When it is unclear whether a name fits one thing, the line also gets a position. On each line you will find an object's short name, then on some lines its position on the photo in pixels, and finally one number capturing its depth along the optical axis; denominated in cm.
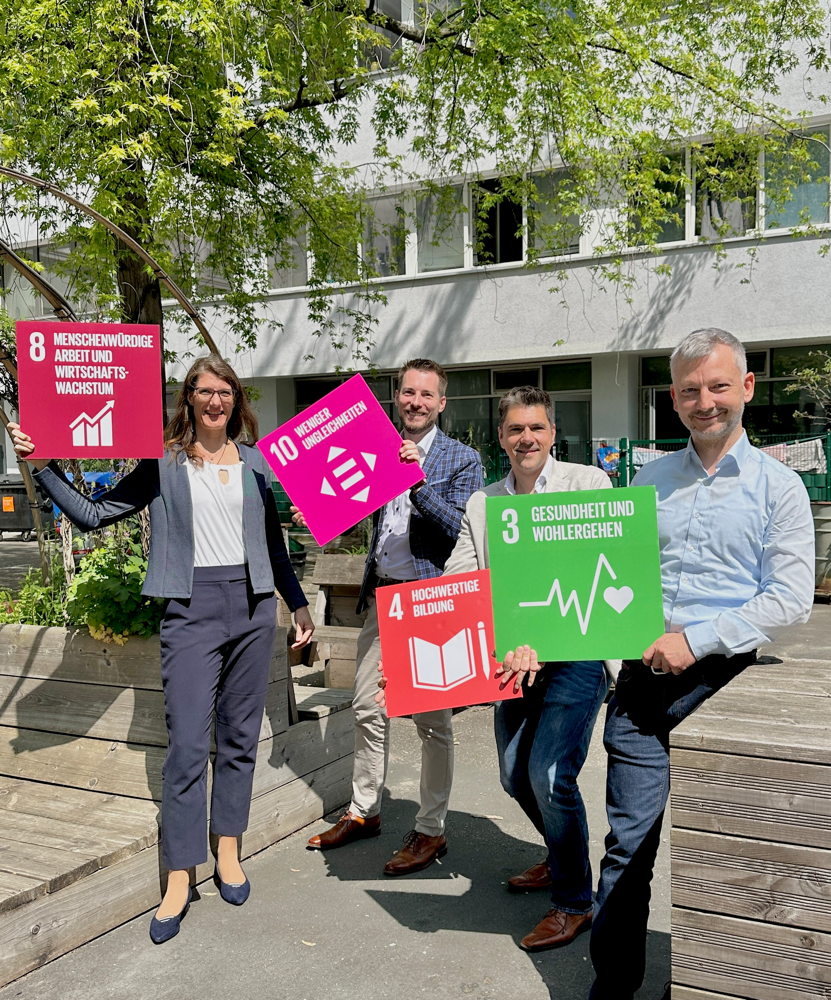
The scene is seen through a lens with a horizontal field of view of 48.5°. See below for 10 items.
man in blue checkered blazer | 397
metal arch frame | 465
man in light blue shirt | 250
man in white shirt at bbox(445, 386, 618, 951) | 324
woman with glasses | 354
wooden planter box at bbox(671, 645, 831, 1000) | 213
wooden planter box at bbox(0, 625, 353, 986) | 328
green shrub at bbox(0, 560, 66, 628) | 515
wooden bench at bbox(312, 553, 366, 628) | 716
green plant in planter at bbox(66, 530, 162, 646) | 429
